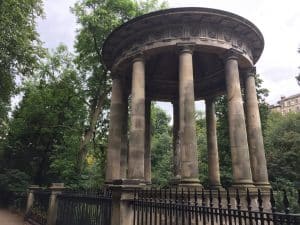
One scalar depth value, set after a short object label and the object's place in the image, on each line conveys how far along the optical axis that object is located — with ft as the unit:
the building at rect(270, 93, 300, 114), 327.47
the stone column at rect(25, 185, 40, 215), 60.40
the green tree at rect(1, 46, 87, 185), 97.45
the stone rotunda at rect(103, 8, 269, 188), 47.85
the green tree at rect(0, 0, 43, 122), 54.75
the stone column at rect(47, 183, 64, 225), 44.21
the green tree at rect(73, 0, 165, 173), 86.17
